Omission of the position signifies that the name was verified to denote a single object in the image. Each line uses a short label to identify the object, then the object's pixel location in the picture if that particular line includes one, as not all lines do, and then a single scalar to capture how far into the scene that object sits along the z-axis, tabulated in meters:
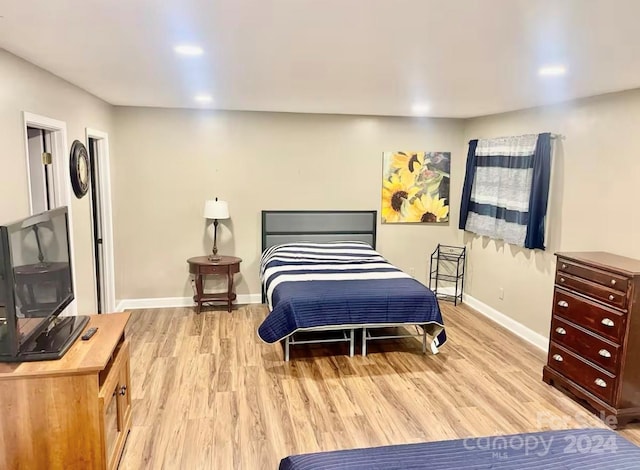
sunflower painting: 5.89
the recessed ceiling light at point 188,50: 2.48
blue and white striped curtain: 4.38
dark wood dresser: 3.00
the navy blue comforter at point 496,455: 1.71
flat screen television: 1.99
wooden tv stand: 2.08
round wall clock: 3.71
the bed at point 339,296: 3.85
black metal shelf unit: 6.07
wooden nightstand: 5.16
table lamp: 5.23
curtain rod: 4.22
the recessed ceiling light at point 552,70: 2.79
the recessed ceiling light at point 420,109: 4.68
